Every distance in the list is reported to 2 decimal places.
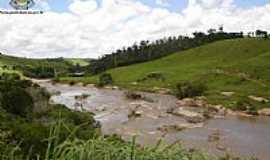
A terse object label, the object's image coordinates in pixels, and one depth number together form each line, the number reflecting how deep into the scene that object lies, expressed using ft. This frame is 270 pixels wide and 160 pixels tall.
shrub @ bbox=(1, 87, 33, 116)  61.98
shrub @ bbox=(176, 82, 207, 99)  129.52
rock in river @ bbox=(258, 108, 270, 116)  99.81
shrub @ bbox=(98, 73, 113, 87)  181.57
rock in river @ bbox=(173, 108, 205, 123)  89.67
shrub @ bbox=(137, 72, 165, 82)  181.17
